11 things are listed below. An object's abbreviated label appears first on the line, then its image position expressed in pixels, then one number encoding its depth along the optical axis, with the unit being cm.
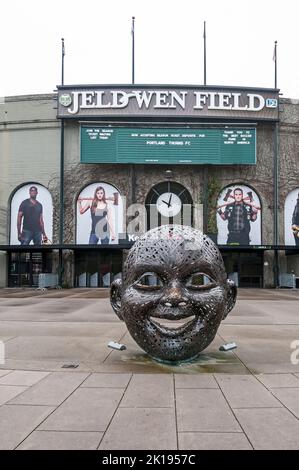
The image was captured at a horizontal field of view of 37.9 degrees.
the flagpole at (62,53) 3656
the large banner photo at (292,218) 3444
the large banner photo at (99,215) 3425
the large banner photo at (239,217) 3438
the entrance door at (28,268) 3512
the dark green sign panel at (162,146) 3384
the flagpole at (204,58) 3747
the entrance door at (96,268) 3491
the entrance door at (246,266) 3503
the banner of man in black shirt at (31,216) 3459
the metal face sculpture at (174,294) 653
